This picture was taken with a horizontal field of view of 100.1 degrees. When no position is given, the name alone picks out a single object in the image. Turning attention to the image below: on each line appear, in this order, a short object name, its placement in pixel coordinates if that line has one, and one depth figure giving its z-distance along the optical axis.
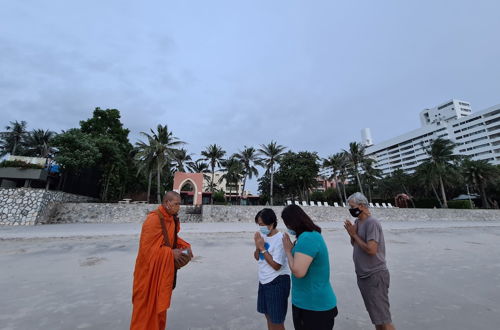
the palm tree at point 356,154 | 34.38
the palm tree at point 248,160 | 33.53
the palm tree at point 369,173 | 42.40
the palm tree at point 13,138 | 34.34
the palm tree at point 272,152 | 32.53
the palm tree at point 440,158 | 31.09
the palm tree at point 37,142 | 33.79
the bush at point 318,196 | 52.92
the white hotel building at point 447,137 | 61.38
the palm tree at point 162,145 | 23.02
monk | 1.95
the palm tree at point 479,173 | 31.84
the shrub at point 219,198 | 34.66
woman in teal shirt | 1.54
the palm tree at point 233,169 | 33.78
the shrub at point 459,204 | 27.73
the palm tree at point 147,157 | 22.47
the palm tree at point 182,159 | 32.81
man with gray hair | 2.08
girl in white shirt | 1.85
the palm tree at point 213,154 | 32.16
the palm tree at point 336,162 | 38.50
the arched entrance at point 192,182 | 23.94
